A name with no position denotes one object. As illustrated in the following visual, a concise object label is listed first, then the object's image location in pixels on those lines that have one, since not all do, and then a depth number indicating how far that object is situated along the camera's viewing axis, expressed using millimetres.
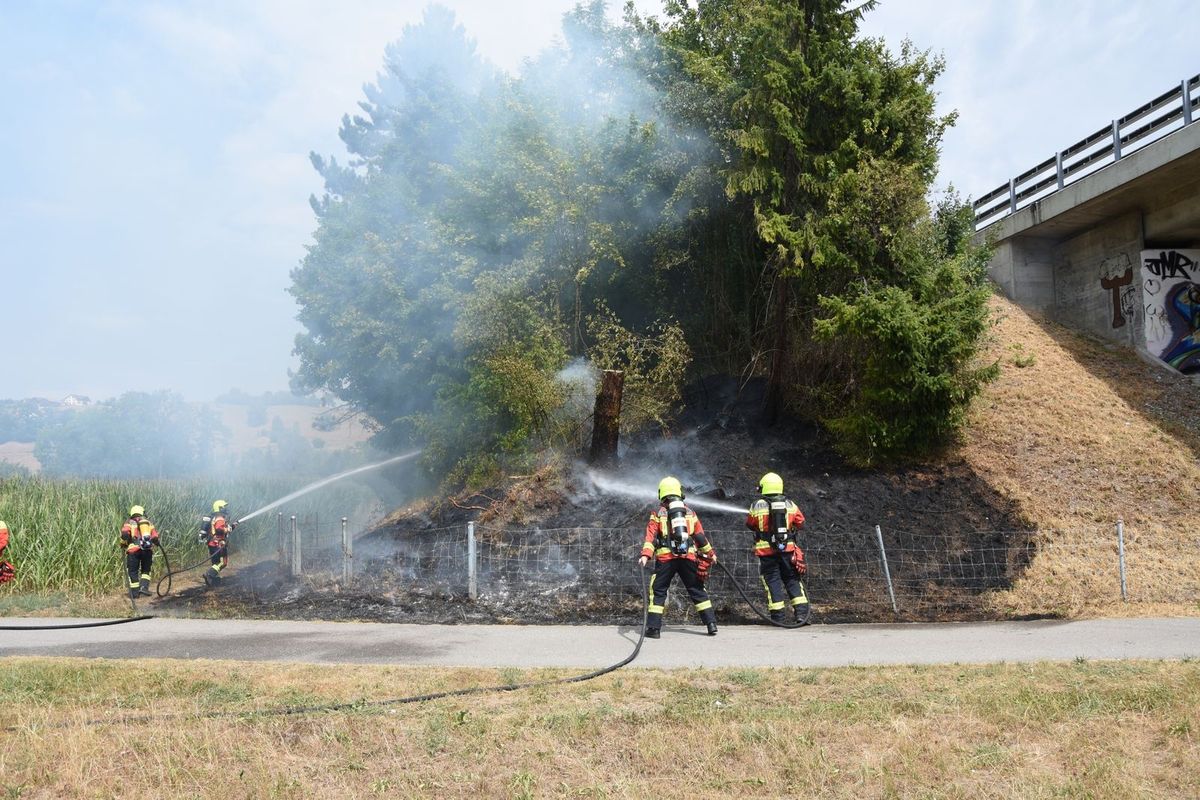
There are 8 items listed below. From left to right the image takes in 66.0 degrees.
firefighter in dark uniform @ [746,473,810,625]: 10289
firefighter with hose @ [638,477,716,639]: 9773
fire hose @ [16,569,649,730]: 6031
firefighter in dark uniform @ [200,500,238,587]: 16250
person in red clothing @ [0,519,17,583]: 10695
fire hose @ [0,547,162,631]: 10562
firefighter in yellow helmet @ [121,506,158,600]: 14688
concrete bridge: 18688
